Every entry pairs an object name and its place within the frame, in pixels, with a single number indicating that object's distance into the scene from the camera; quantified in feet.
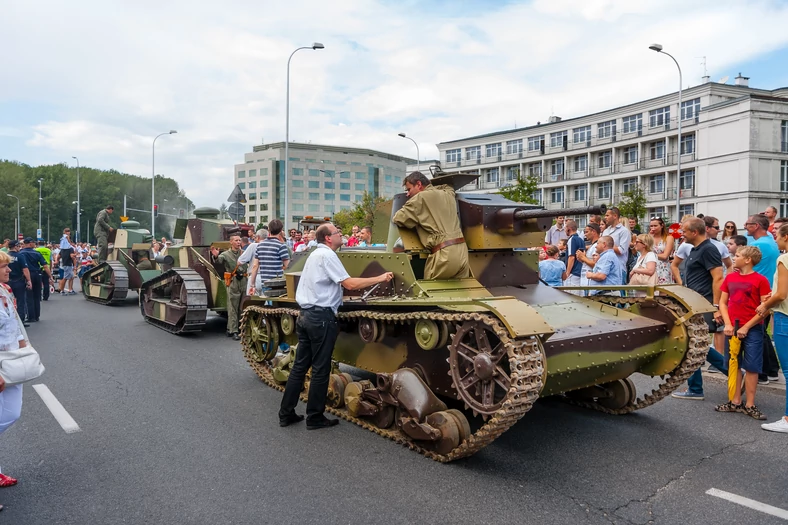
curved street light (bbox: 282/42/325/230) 83.86
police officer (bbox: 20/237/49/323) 43.83
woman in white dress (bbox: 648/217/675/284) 30.09
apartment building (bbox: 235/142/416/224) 326.03
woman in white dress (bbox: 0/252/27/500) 14.39
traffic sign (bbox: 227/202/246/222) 46.16
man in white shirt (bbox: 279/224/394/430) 19.69
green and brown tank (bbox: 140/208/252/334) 37.63
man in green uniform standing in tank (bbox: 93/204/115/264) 61.98
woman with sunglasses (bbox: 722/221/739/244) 35.19
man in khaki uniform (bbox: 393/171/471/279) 20.59
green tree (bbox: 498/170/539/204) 134.47
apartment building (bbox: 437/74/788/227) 146.20
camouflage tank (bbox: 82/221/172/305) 55.88
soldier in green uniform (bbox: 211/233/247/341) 37.32
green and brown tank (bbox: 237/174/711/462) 15.74
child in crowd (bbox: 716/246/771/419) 20.83
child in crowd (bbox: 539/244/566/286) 30.54
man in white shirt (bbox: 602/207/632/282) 29.58
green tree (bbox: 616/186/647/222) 131.44
